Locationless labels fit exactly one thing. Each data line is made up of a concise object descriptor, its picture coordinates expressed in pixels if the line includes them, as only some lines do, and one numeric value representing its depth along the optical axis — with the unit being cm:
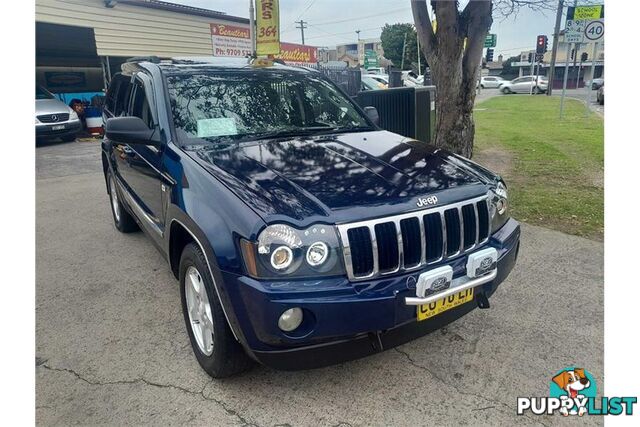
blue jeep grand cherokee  214
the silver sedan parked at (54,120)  1258
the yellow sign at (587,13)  1177
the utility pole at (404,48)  4704
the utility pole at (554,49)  2956
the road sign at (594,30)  1153
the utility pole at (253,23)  920
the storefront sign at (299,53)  2239
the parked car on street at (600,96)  2162
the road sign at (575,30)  1249
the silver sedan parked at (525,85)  3603
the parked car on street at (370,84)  1551
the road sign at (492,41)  2605
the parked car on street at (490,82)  4333
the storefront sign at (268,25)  827
